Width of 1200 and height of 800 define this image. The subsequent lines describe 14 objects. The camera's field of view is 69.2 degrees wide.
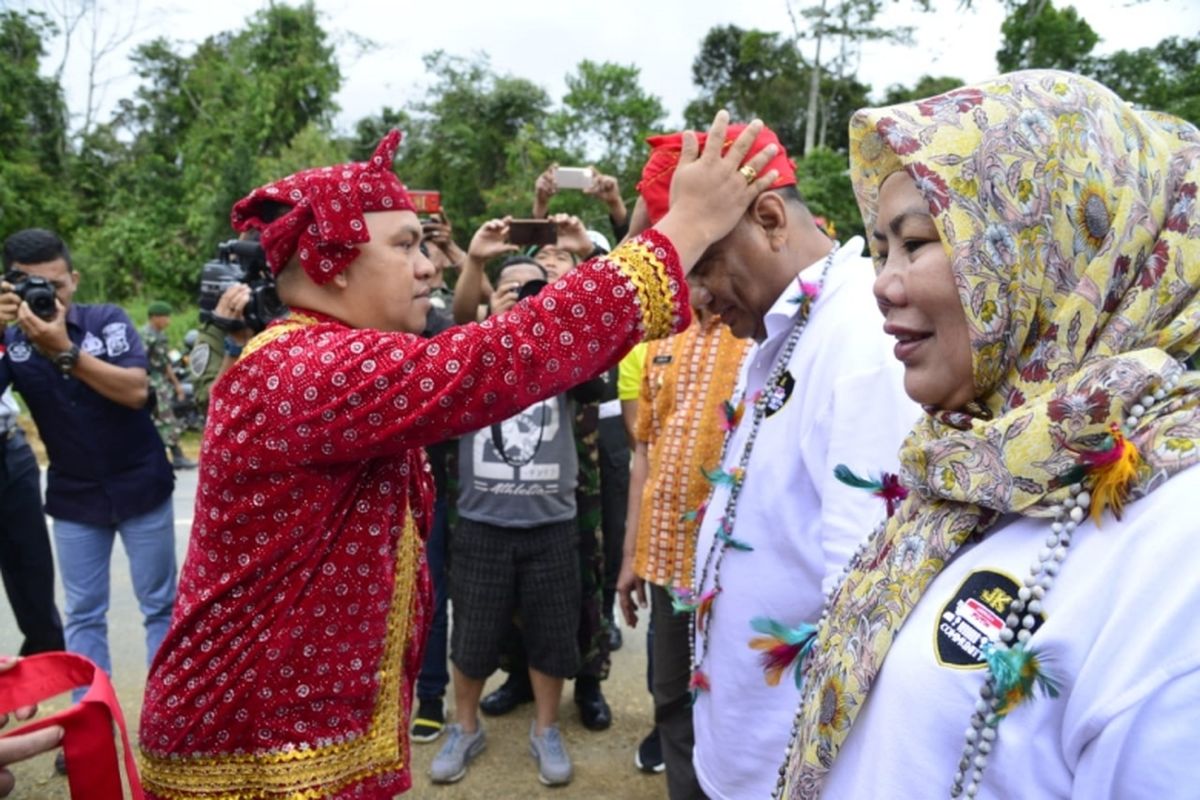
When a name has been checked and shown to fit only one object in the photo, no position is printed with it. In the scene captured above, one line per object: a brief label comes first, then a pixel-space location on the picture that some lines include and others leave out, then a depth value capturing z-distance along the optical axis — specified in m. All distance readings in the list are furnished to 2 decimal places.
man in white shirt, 1.78
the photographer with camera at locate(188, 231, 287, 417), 3.05
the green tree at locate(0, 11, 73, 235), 19.59
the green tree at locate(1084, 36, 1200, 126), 17.44
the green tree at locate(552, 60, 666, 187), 27.30
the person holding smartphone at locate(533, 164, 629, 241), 3.95
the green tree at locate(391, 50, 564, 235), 27.20
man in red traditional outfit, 1.60
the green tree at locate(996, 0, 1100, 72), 19.34
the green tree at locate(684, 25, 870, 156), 31.61
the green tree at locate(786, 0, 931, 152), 29.17
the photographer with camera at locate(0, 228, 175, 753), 3.66
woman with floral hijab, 0.91
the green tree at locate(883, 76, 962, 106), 25.02
